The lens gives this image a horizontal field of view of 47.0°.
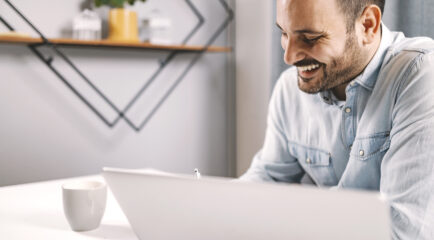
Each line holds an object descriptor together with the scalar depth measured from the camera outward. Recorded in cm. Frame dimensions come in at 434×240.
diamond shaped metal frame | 214
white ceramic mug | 90
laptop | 55
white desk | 89
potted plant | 223
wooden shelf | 201
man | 96
